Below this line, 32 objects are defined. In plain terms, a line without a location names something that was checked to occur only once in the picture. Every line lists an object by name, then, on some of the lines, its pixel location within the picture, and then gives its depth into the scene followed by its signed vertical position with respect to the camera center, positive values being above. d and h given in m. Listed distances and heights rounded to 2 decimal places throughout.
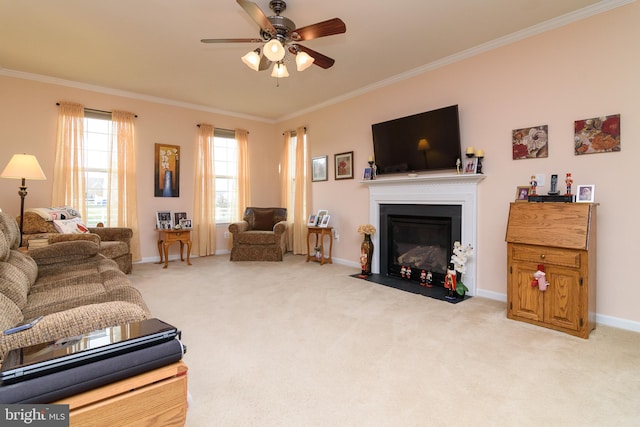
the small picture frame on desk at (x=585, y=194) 2.60 +0.14
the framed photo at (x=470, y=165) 3.47 +0.51
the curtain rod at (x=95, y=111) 4.73 +1.49
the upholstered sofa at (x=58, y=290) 1.02 -0.39
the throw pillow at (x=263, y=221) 5.83 -0.19
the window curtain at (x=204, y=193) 5.70 +0.31
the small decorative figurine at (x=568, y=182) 2.72 +0.25
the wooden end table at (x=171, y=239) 4.89 -0.44
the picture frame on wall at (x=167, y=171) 5.33 +0.67
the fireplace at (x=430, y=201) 3.55 +0.12
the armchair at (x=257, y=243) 5.29 -0.54
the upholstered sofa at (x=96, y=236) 3.43 -0.29
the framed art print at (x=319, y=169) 5.53 +0.74
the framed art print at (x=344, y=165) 5.05 +0.74
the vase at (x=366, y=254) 4.39 -0.60
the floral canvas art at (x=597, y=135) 2.64 +0.65
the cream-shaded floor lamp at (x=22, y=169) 3.48 +0.46
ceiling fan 2.38 +1.39
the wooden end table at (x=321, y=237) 5.14 -0.44
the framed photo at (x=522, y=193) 3.09 +0.18
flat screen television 3.65 +0.86
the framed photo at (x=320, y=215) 5.32 -0.07
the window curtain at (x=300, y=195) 5.89 +0.30
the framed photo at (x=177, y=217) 5.41 -0.11
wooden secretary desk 2.46 -0.43
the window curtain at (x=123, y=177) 4.90 +0.51
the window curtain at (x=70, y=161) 4.48 +0.71
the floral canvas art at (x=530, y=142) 3.02 +0.66
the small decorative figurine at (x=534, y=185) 3.03 +0.25
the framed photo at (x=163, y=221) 5.16 -0.17
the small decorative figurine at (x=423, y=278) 3.89 -0.82
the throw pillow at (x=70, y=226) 3.81 -0.19
